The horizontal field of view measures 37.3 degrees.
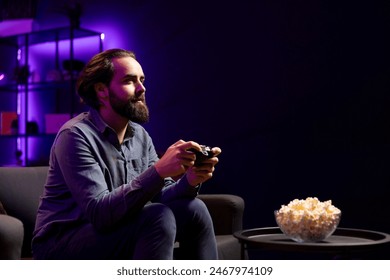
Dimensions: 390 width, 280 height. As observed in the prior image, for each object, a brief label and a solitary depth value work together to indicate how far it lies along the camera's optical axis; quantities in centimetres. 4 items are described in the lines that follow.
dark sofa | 250
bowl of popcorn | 201
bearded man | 183
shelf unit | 480
